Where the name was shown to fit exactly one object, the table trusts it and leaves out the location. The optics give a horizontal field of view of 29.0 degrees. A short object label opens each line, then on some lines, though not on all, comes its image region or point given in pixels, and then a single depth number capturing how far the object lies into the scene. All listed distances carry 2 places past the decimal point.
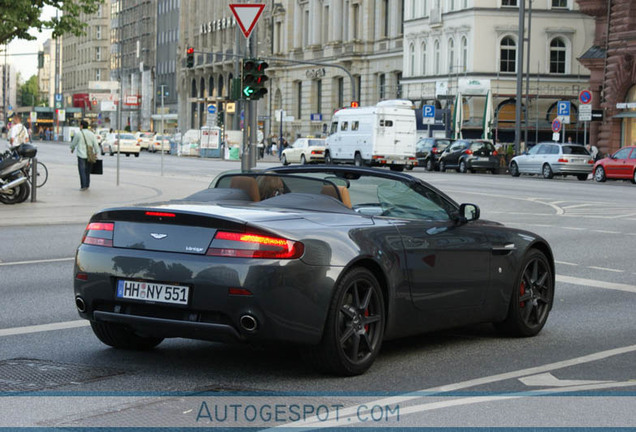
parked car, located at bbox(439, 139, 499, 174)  55.31
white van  52.44
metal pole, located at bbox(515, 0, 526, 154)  54.45
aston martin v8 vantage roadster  6.76
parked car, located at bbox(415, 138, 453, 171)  57.81
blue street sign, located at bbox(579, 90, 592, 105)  51.05
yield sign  20.81
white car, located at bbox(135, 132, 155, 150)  97.50
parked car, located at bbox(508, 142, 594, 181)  48.28
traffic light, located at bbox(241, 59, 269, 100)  23.09
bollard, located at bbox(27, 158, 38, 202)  24.78
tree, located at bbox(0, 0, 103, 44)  27.92
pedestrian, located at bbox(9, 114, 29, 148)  32.78
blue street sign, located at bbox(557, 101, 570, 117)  51.46
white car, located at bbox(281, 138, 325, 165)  61.41
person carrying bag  28.78
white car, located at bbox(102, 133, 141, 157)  74.69
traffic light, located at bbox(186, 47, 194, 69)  40.38
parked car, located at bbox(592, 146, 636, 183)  44.50
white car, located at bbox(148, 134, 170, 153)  92.05
